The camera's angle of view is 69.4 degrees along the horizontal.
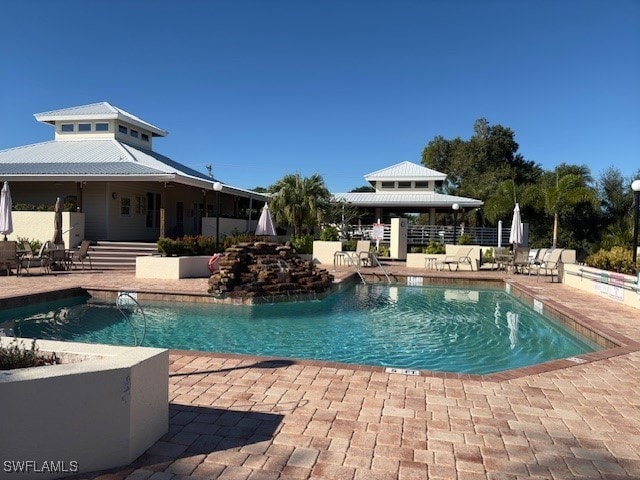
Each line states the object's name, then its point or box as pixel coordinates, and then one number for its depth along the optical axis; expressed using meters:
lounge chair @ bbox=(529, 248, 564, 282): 16.02
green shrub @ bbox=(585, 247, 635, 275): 11.41
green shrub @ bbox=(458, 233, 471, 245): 21.83
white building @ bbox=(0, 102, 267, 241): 18.72
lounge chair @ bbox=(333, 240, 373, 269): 19.47
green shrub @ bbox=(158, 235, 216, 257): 14.36
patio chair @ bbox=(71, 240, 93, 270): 15.73
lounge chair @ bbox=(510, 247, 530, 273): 17.22
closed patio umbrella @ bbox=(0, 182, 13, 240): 14.36
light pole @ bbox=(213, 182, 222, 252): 15.81
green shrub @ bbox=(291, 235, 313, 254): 21.16
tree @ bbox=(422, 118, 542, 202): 41.84
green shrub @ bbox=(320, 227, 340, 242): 22.83
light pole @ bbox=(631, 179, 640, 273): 11.60
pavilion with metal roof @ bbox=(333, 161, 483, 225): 28.47
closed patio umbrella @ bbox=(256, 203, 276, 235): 17.28
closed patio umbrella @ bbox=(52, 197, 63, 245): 16.44
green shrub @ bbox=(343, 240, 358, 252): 21.25
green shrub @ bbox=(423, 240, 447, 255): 20.11
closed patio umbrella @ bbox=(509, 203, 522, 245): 18.64
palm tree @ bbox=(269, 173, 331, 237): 23.41
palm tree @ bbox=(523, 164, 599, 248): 24.67
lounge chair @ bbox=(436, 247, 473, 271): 18.58
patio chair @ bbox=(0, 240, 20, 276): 13.57
